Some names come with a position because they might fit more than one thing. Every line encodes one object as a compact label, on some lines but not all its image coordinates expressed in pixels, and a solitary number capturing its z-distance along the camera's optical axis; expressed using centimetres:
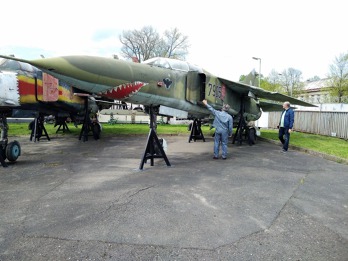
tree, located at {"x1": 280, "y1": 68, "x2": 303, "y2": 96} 5975
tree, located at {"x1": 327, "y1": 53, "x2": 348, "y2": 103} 4209
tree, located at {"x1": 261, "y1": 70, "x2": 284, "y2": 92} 6028
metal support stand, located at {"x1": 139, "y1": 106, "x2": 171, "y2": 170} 693
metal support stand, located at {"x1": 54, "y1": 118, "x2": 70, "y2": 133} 1574
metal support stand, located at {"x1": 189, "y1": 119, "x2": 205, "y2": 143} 1308
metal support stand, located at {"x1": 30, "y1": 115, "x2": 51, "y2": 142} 1249
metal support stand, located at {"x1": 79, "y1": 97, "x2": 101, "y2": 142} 1288
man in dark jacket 1006
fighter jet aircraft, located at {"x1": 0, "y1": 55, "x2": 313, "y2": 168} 523
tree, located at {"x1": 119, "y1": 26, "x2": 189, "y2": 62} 4356
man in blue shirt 845
